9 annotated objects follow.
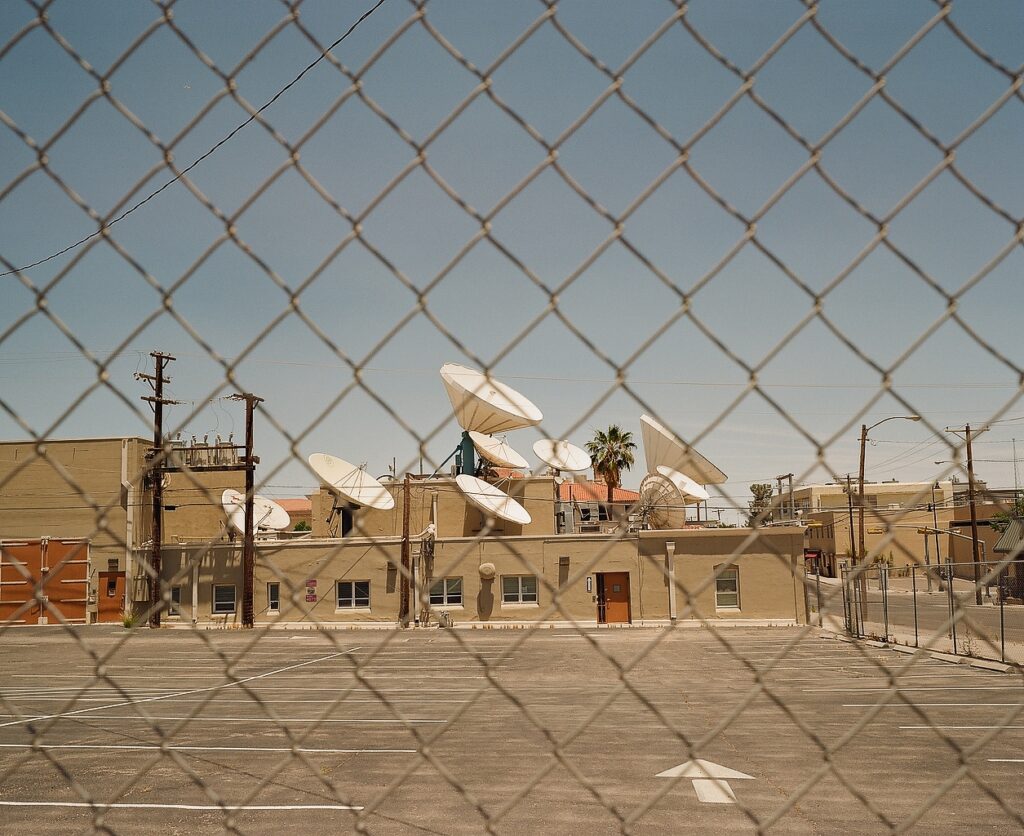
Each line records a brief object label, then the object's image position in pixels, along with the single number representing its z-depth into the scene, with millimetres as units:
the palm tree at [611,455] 45781
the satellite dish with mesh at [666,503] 32219
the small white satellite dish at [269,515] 35000
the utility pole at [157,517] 33500
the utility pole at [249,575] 35000
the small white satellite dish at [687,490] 31120
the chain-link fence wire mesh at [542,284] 1664
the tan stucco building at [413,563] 34188
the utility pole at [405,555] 33328
